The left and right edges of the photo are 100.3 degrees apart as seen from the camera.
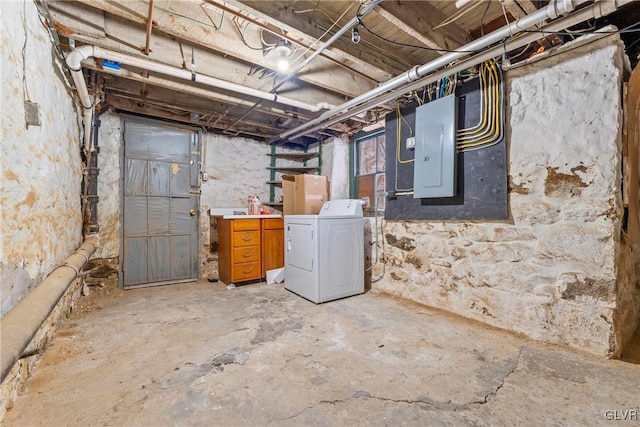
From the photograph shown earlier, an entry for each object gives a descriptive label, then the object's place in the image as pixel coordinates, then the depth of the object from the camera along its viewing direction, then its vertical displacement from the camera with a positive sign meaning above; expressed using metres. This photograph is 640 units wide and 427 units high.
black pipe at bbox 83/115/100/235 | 2.92 +0.25
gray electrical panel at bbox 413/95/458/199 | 2.29 +0.56
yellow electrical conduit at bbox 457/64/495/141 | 2.12 +0.91
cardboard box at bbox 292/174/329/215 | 3.62 +0.23
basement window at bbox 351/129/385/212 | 3.55 +0.59
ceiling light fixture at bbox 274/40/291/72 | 2.01 +1.20
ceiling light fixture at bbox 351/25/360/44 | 1.75 +1.16
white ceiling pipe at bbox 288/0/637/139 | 1.45 +1.11
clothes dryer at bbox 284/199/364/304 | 2.72 -0.46
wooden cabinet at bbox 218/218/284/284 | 3.38 -0.49
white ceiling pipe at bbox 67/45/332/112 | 1.93 +1.15
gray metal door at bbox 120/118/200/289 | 3.34 +0.08
